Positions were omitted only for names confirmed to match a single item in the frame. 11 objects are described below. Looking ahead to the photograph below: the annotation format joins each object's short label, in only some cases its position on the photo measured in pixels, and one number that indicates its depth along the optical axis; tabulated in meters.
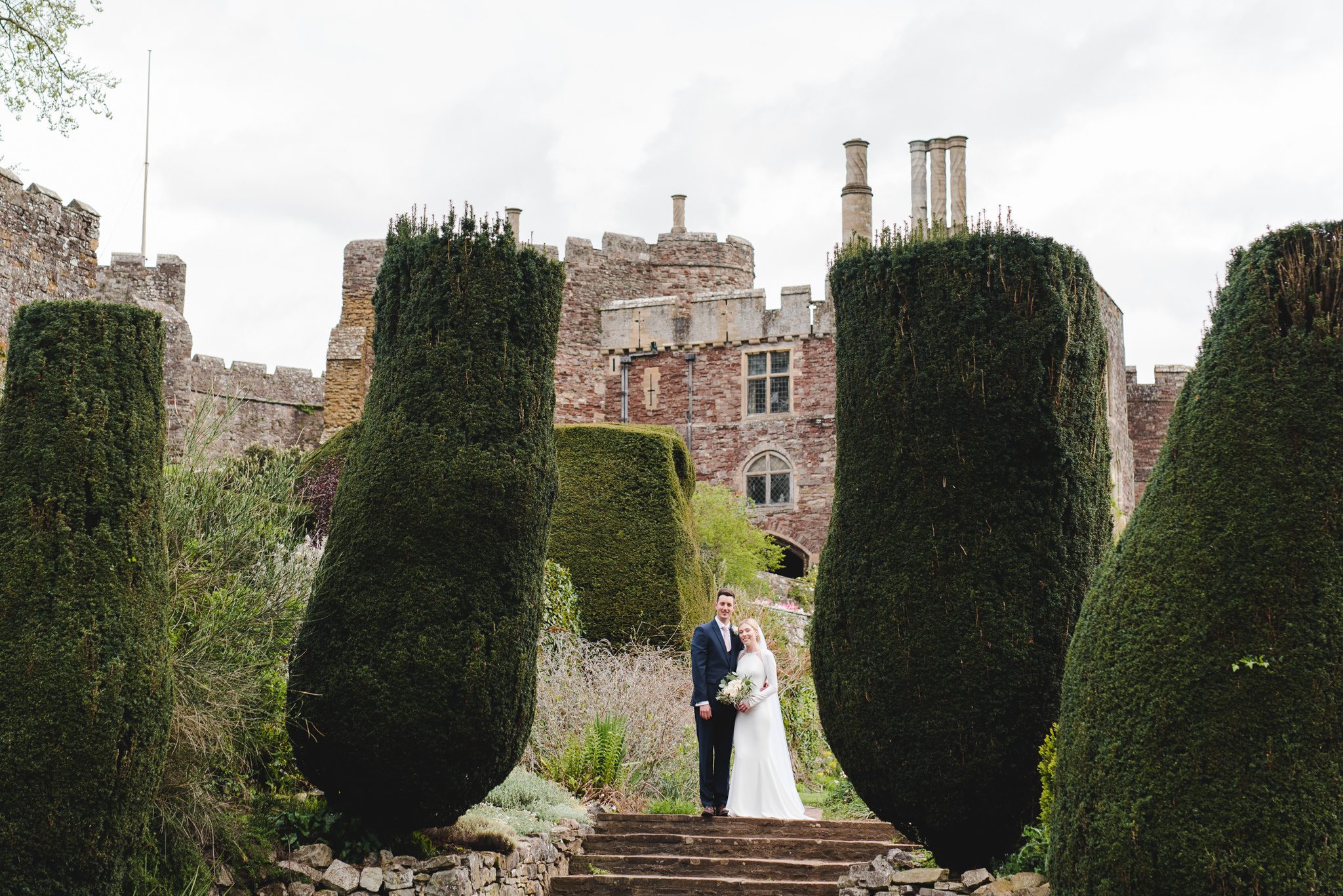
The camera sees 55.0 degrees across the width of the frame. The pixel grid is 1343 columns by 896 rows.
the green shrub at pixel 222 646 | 6.94
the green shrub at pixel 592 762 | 11.27
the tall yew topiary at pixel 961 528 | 6.81
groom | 10.40
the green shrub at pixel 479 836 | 8.41
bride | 10.64
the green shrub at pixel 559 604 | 13.68
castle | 25.95
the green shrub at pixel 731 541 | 21.05
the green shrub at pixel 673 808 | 11.20
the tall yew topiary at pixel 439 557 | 7.53
